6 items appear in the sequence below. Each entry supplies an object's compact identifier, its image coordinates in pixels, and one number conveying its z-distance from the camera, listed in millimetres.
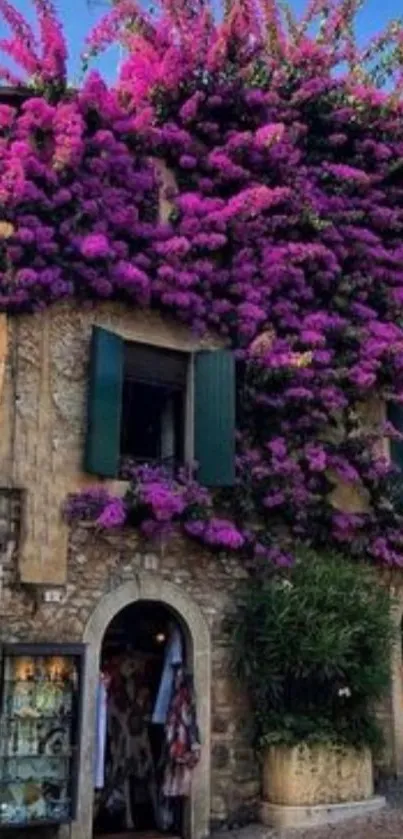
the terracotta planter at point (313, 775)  9992
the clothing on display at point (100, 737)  9578
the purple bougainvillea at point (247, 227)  10703
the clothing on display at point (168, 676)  10445
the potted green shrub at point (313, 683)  10047
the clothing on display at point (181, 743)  9914
